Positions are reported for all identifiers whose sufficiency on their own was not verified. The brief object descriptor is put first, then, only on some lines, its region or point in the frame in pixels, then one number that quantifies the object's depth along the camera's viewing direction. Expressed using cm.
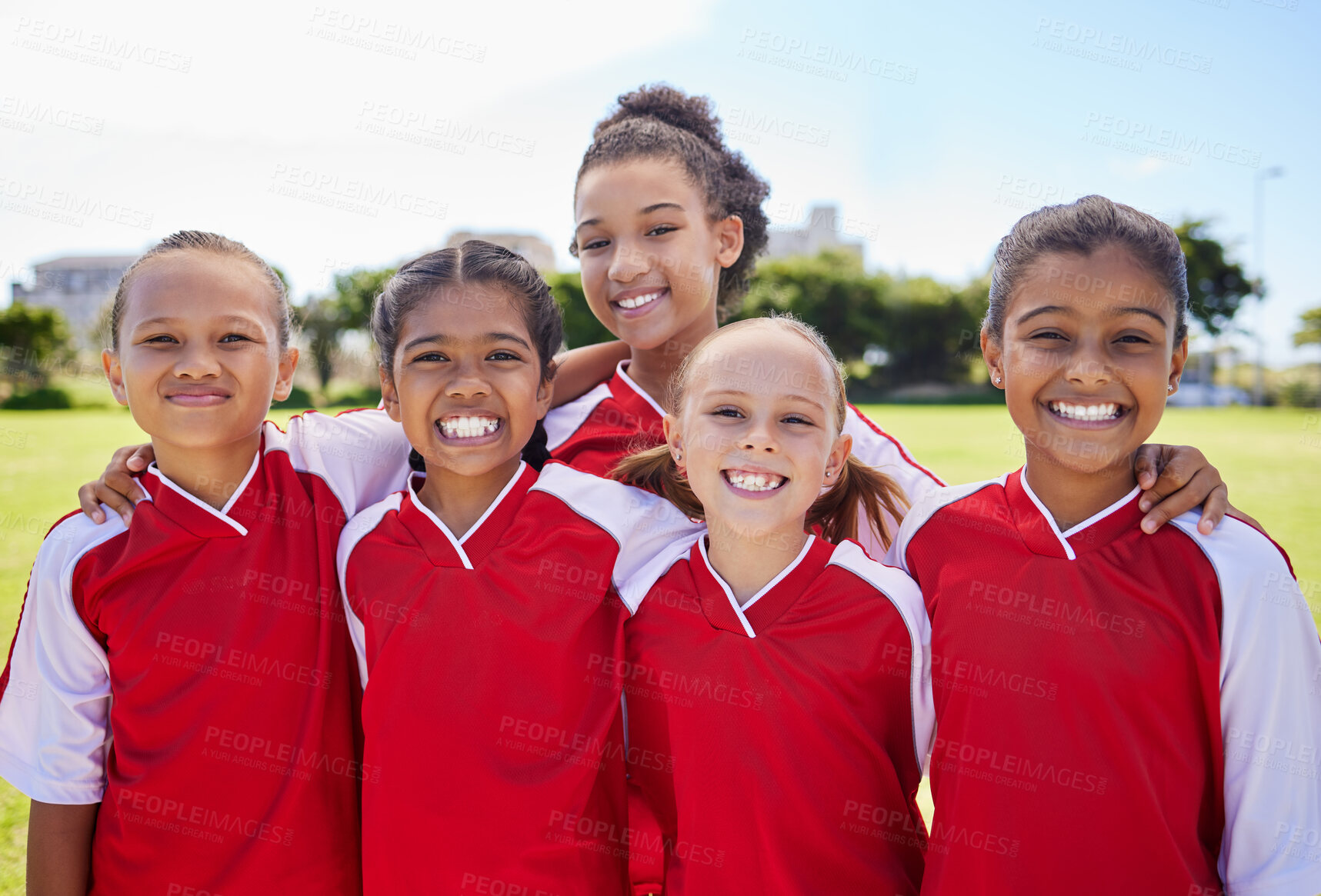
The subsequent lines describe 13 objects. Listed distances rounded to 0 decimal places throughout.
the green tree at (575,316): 2500
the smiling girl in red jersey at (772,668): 183
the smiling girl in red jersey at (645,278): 267
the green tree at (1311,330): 3862
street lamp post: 3242
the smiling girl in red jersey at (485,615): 191
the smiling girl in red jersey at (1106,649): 167
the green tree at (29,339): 2420
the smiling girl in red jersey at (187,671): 202
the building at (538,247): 4145
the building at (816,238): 3708
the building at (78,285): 4010
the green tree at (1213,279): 3869
